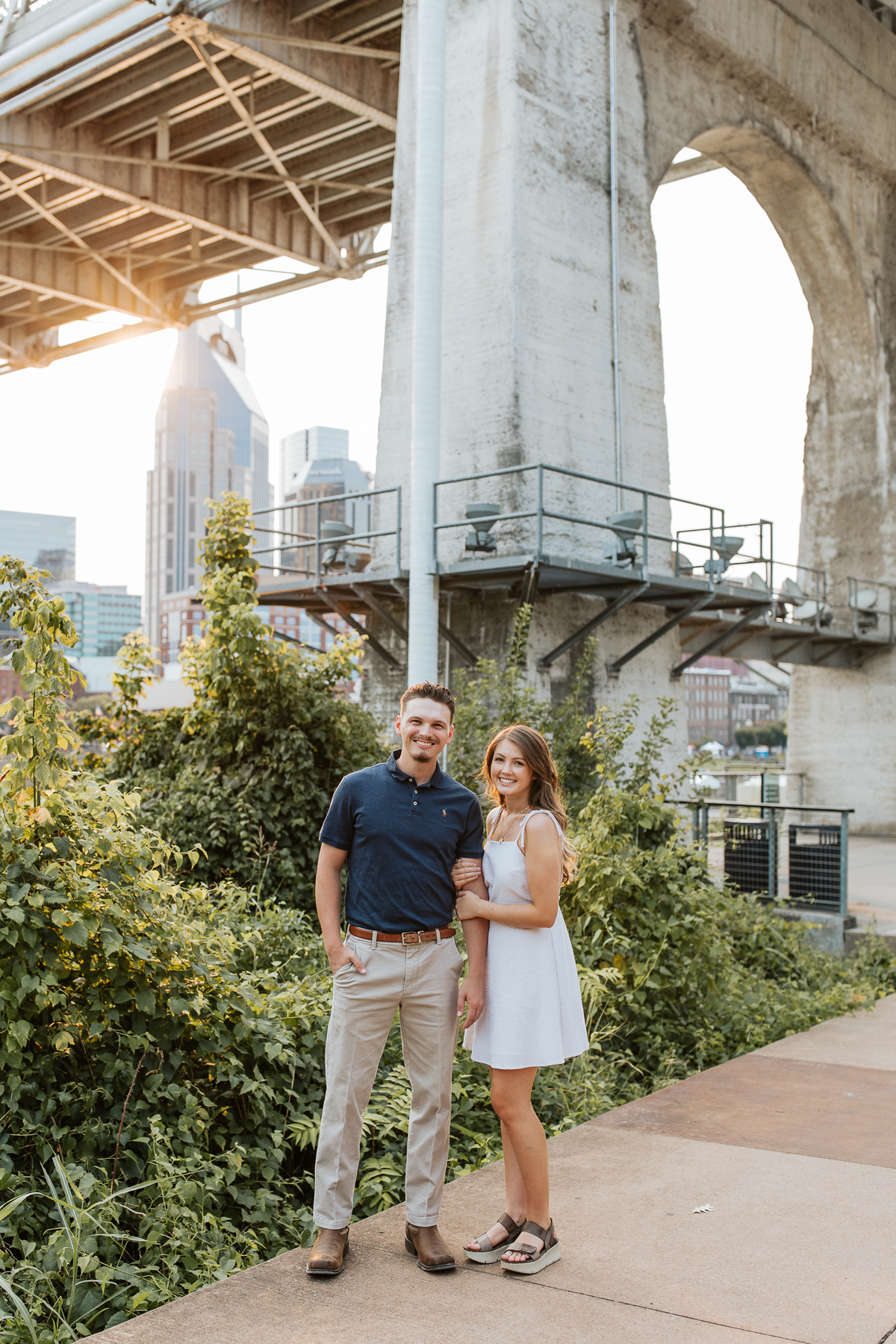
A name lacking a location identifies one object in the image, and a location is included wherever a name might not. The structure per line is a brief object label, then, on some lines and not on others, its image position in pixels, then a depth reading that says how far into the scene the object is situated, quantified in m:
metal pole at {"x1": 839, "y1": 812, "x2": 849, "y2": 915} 11.27
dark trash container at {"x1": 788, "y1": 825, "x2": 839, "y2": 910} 11.55
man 4.02
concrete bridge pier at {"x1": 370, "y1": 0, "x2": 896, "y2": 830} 14.31
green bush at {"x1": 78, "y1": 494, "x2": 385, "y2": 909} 9.64
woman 4.06
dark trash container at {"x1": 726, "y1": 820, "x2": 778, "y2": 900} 12.02
